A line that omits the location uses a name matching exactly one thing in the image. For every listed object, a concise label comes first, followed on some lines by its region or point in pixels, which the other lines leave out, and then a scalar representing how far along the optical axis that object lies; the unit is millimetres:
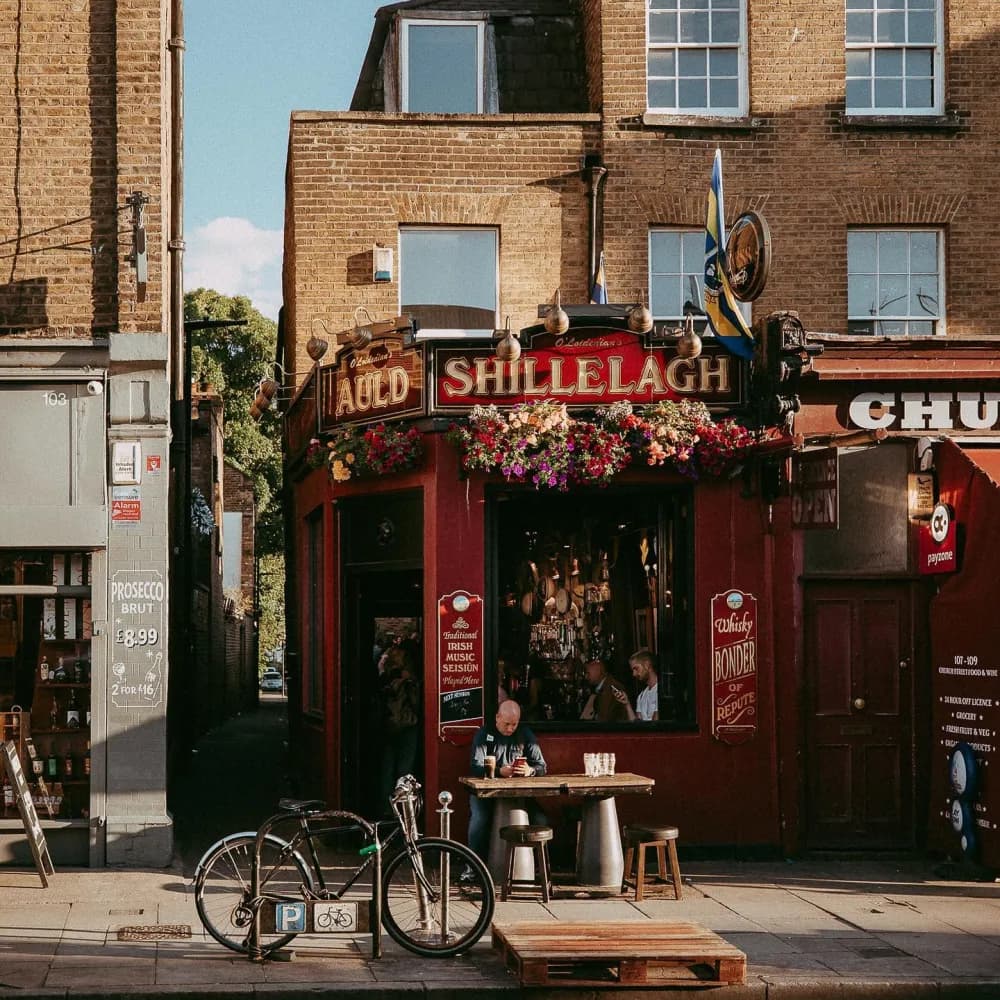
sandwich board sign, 12805
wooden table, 12539
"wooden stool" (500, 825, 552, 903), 11953
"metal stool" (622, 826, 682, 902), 12336
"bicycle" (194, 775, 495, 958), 10062
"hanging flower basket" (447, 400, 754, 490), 14047
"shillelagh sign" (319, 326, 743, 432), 14398
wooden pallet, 9188
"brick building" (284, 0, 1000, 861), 14414
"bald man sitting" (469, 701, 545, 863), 13109
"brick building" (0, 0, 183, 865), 13898
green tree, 48094
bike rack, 9977
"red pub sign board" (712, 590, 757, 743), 14430
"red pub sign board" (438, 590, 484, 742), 14172
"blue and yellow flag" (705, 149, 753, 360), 14414
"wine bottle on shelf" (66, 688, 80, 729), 14133
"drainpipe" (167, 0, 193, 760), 16781
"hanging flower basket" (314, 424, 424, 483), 14406
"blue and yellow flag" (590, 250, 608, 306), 16031
